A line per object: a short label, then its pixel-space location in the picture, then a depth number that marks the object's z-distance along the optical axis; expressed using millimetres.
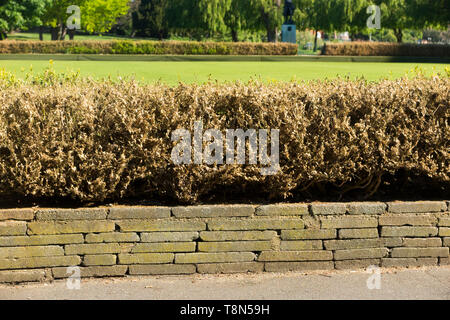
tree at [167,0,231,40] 48344
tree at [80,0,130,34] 51688
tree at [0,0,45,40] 40844
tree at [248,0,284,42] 48812
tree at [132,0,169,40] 61438
